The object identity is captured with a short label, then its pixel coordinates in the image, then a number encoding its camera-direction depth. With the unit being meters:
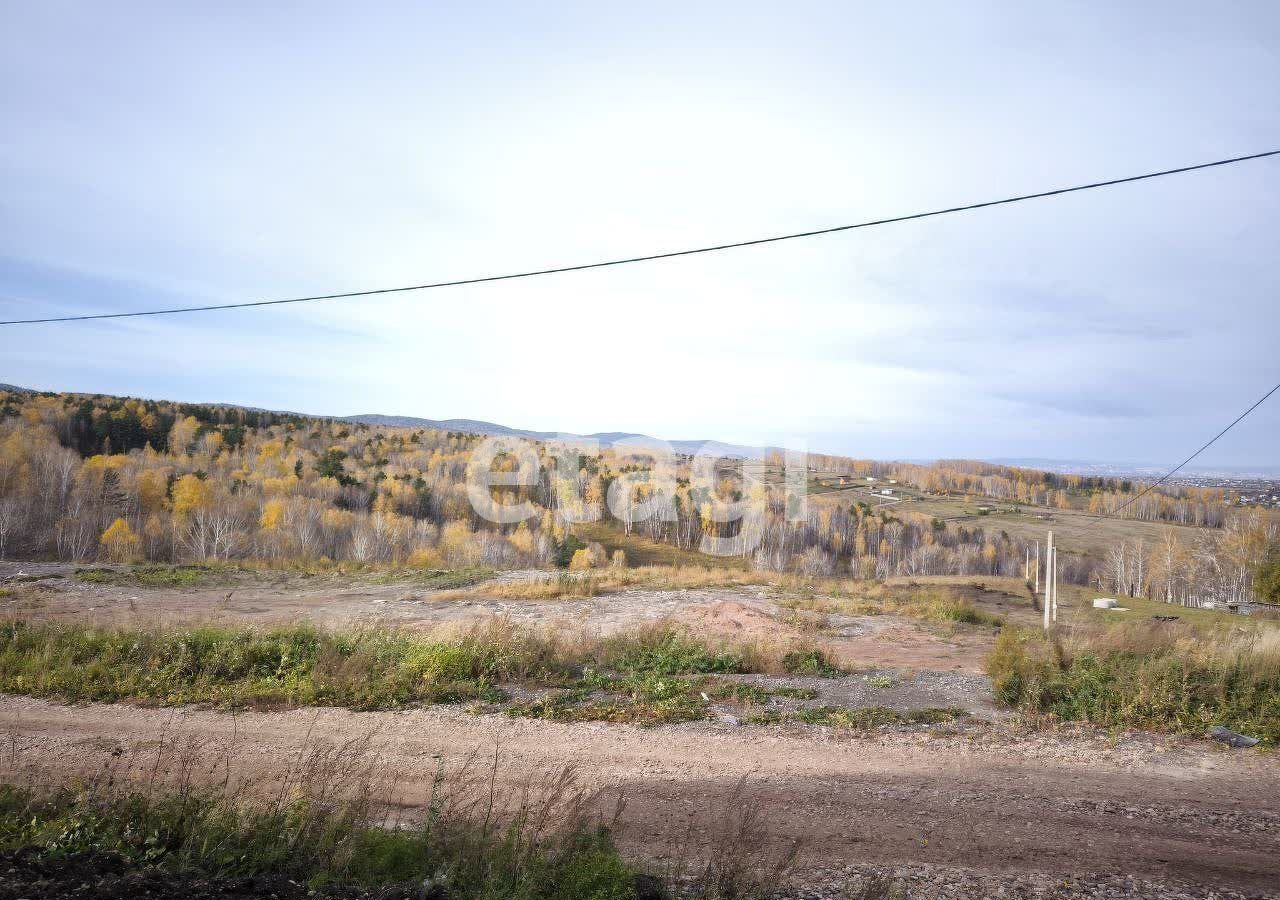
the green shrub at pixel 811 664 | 10.77
